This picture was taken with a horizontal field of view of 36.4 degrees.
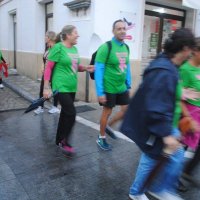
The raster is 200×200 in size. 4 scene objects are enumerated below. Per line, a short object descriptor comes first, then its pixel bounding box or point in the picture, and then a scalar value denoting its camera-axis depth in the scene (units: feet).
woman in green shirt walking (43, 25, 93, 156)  13.08
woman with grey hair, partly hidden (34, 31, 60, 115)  20.04
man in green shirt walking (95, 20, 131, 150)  13.10
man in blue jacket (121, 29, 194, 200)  7.14
